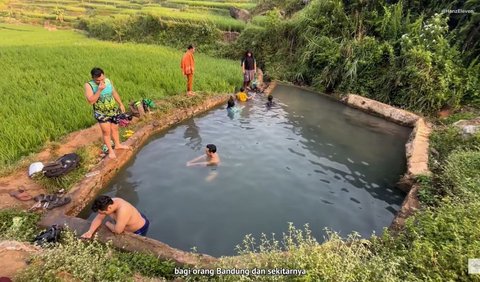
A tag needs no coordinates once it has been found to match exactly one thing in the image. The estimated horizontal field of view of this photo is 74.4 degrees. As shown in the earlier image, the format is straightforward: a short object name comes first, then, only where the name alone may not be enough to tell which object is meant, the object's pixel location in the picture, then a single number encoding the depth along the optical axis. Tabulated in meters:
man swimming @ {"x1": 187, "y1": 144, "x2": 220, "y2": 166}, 6.53
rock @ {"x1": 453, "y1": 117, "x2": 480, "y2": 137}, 6.95
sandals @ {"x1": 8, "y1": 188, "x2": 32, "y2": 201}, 4.98
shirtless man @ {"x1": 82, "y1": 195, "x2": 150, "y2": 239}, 4.05
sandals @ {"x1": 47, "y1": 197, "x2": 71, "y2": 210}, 4.82
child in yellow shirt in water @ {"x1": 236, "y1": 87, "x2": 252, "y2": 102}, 10.64
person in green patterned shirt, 5.42
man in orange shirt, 9.36
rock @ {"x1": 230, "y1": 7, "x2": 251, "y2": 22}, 23.15
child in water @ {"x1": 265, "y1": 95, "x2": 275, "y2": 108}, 10.24
